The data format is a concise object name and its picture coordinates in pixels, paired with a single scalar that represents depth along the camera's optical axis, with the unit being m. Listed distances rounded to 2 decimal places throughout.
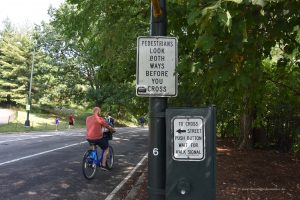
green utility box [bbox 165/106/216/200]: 3.06
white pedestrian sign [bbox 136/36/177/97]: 3.55
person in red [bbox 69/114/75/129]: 48.34
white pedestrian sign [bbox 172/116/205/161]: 3.10
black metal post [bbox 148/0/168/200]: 3.29
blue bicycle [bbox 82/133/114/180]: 10.32
